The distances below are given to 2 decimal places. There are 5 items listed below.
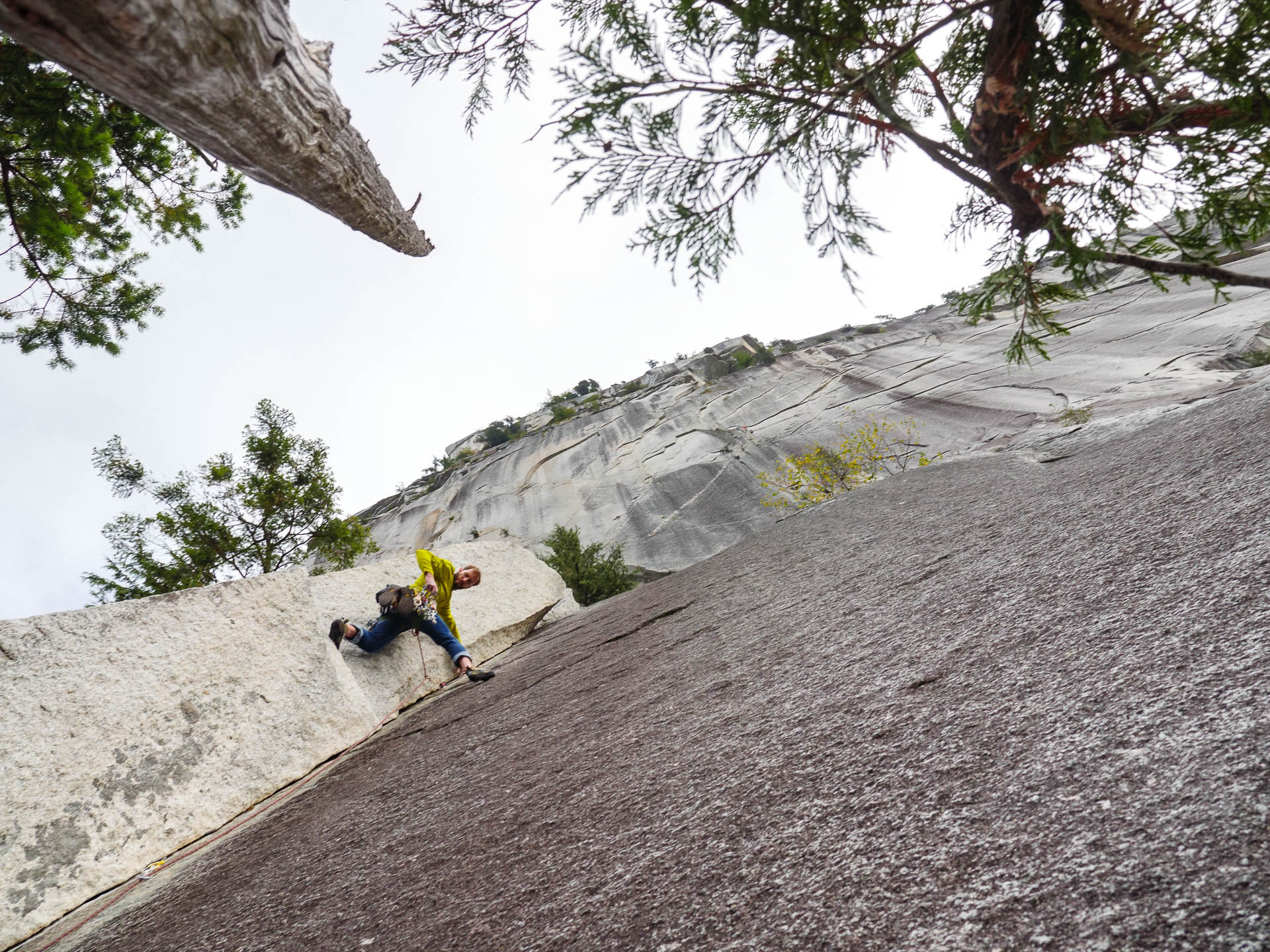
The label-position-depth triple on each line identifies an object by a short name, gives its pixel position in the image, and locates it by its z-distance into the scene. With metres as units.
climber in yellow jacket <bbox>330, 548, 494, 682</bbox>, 4.94
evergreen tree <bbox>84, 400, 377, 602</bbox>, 13.48
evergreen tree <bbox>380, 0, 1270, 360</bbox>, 3.13
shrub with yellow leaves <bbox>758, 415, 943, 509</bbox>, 15.15
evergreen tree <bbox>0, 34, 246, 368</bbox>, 4.00
